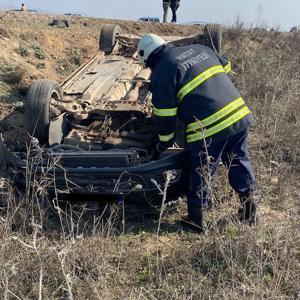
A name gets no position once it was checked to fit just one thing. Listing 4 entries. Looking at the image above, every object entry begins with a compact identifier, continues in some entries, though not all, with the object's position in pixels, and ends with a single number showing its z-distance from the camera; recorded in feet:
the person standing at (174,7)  45.85
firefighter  12.84
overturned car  13.12
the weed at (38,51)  28.37
